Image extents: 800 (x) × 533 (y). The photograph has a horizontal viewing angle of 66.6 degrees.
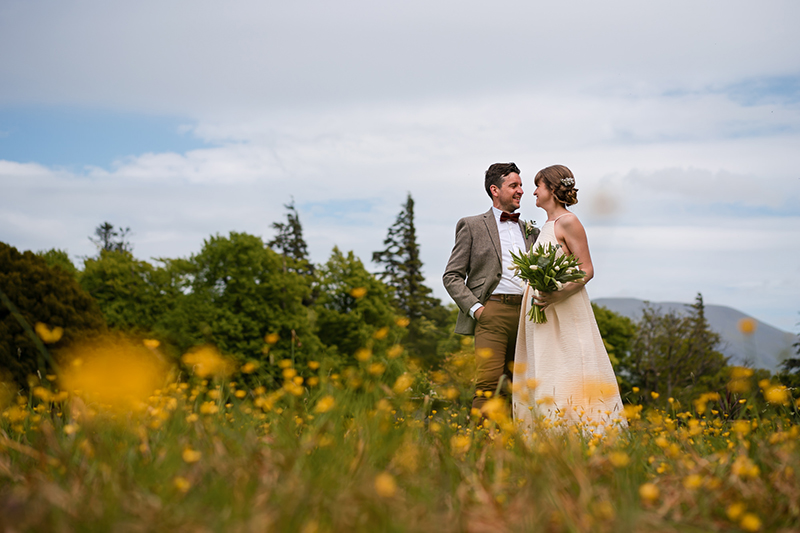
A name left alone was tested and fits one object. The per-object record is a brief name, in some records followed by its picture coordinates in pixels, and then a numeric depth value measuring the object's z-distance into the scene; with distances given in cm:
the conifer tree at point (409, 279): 4469
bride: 510
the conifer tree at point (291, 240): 5022
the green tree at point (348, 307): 3114
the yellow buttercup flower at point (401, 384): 277
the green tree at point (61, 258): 3384
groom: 565
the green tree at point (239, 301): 2584
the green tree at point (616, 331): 3678
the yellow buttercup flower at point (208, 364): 300
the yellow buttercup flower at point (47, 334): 276
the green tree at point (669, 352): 2655
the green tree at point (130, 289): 3080
